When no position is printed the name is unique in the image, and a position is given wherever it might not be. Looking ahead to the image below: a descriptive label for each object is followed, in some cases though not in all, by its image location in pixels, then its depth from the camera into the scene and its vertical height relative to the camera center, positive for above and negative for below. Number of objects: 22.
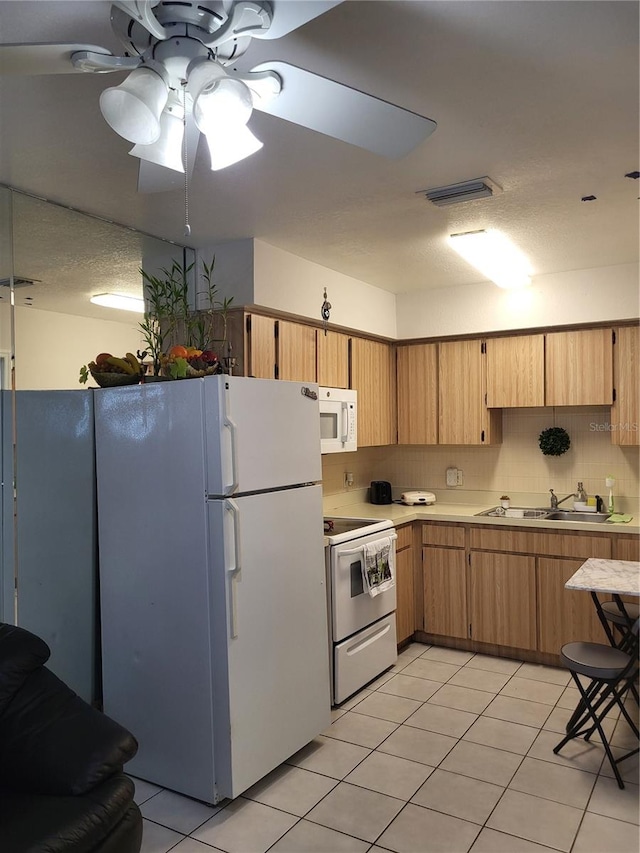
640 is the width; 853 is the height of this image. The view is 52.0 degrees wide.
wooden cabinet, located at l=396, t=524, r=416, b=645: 4.27 -1.02
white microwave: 3.92 +0.08
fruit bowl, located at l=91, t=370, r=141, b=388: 2.94 +0.26
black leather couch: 1.85 -1.02
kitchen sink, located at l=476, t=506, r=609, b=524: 4.30 -0.57
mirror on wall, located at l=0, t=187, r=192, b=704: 2.86 -0.03
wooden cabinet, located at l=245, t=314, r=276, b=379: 3.57 +0.48
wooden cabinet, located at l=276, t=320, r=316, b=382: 3.80 +0.49
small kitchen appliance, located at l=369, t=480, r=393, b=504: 5.08 -0.47
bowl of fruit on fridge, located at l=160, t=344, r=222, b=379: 2.75 +0.31
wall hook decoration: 4.04 +0.76
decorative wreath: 4.55 -0.08
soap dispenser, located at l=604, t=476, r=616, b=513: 4.36 -0.36
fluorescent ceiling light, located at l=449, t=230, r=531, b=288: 3.48 +1.01
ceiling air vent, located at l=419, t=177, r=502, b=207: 2.74 +1.02
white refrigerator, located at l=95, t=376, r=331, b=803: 2.59 -0.60
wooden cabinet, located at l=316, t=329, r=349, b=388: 4.17 +0.49
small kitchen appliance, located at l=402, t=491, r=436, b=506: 4.88 -0.49
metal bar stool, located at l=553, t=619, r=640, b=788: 2.73 -1.02
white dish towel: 3.72 -0.78
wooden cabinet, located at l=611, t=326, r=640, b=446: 4.13 +0.27
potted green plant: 3.34 +0.67
